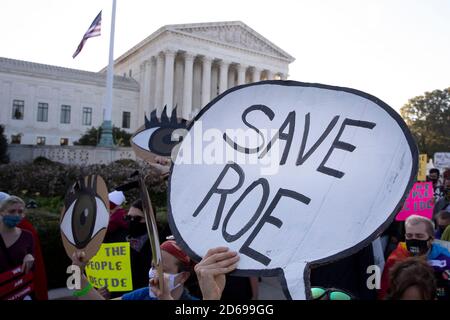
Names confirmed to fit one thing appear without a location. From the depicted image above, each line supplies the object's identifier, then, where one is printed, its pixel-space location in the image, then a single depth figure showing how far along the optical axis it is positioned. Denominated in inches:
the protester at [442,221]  157.9
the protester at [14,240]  113.7
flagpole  940.0
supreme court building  1660.9
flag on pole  818.8
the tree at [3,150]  1007.0
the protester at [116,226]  122.4
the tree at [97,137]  1363.2
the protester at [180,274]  52.7
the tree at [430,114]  1683.1
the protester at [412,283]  59.7
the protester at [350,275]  105.5
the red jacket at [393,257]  106.2
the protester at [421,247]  101.7
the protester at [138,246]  113.7
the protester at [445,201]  206.8
